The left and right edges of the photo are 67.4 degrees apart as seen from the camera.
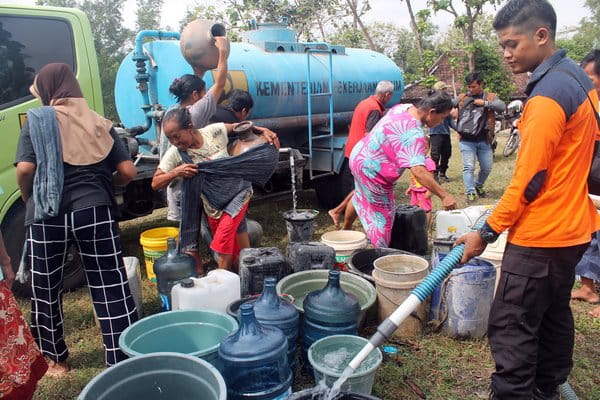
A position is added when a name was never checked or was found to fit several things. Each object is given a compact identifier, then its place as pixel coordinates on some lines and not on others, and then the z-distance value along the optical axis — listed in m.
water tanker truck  3.53
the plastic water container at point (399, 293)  3.02
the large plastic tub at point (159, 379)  1.76
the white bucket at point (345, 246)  3.87
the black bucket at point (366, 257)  3.64
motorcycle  11.58
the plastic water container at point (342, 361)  2.18
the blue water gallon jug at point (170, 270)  3.33
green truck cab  3.46
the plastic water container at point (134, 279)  3.32
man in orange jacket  1.72
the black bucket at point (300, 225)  4.60
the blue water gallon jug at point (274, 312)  2.47
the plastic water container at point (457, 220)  4.02
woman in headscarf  2.41
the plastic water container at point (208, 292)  2.78
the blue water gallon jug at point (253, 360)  2.02
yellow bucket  3.93
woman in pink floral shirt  3.31
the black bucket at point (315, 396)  1.78
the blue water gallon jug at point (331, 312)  2.57
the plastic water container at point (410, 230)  4.44
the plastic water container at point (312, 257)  3.49
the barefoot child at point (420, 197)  5.07
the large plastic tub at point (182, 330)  2.40
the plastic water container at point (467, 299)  2.97
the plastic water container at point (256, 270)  3.21
